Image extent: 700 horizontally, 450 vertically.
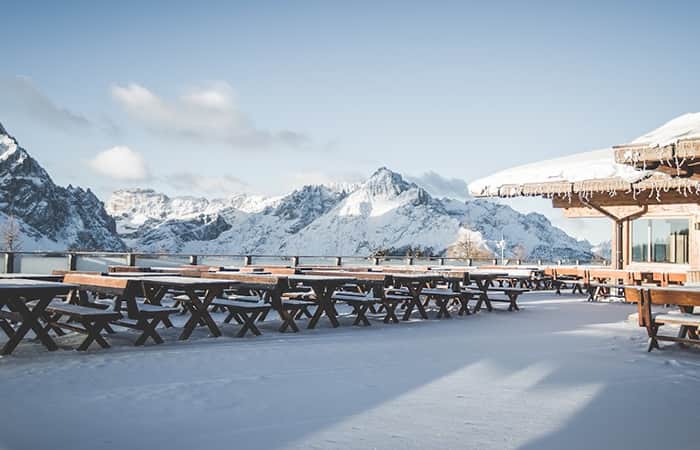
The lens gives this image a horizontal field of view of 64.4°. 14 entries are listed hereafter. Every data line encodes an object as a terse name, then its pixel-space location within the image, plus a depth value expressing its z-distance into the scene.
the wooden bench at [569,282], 14.18
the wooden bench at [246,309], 6.01
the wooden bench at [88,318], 4.84
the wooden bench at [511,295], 9.77
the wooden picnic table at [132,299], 5.24
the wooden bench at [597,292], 13.14
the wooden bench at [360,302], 7.21
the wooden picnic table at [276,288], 6.37
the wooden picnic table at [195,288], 5.68
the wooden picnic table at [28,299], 4.52
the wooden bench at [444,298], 8.52
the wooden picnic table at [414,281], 7.97
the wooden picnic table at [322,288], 6.73
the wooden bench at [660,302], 5.36
